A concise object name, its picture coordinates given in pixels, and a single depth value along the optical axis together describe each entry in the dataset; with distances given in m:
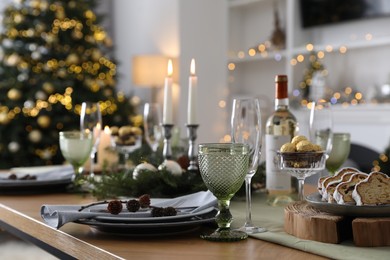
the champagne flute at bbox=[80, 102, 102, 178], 2.13
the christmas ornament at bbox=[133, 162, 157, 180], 1.76
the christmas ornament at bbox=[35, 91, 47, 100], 5.27
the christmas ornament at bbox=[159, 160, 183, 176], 1.78
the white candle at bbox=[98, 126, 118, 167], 2.45
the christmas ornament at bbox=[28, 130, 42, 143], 5.29
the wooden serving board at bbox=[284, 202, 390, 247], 1.17
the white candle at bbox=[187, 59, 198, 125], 1.94
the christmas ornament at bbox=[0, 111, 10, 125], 5.24
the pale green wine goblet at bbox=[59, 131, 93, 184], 1.97
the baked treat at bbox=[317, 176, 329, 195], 1.37
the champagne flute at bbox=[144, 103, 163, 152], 2.23
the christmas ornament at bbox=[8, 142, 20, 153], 5.25
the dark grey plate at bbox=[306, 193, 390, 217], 1.20
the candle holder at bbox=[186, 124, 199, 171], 1.93
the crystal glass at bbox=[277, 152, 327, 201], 1.38
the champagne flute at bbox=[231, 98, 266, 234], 1.36
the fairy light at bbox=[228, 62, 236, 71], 6.42
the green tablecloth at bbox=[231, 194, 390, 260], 1.13
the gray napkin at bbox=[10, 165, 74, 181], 2.15
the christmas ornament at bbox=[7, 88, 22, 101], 5.24
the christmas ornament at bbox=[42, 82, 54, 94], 5.29
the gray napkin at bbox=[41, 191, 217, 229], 1.32
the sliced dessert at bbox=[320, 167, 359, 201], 1.35
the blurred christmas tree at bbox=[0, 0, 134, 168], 5.33
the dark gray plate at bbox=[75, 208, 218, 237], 1.28
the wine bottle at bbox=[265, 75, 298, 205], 1.67
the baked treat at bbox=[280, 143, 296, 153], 1.41
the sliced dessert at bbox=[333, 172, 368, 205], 1.25
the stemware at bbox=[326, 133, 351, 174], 1.82
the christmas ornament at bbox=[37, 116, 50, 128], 5.28
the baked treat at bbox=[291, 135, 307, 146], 1.42
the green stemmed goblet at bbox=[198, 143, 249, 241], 1.27
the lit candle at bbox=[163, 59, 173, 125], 1.99
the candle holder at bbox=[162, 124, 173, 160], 2.02
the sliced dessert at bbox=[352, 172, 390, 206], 1.23
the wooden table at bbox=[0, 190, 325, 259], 1.17
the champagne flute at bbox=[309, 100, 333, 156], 1.77
